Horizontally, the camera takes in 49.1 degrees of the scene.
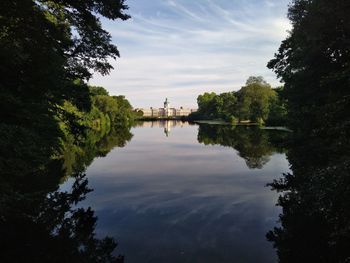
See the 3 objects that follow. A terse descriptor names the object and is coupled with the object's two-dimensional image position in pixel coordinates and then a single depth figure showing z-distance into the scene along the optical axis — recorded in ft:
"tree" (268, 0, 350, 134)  48.92
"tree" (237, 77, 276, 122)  429.79
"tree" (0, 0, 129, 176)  37.78
